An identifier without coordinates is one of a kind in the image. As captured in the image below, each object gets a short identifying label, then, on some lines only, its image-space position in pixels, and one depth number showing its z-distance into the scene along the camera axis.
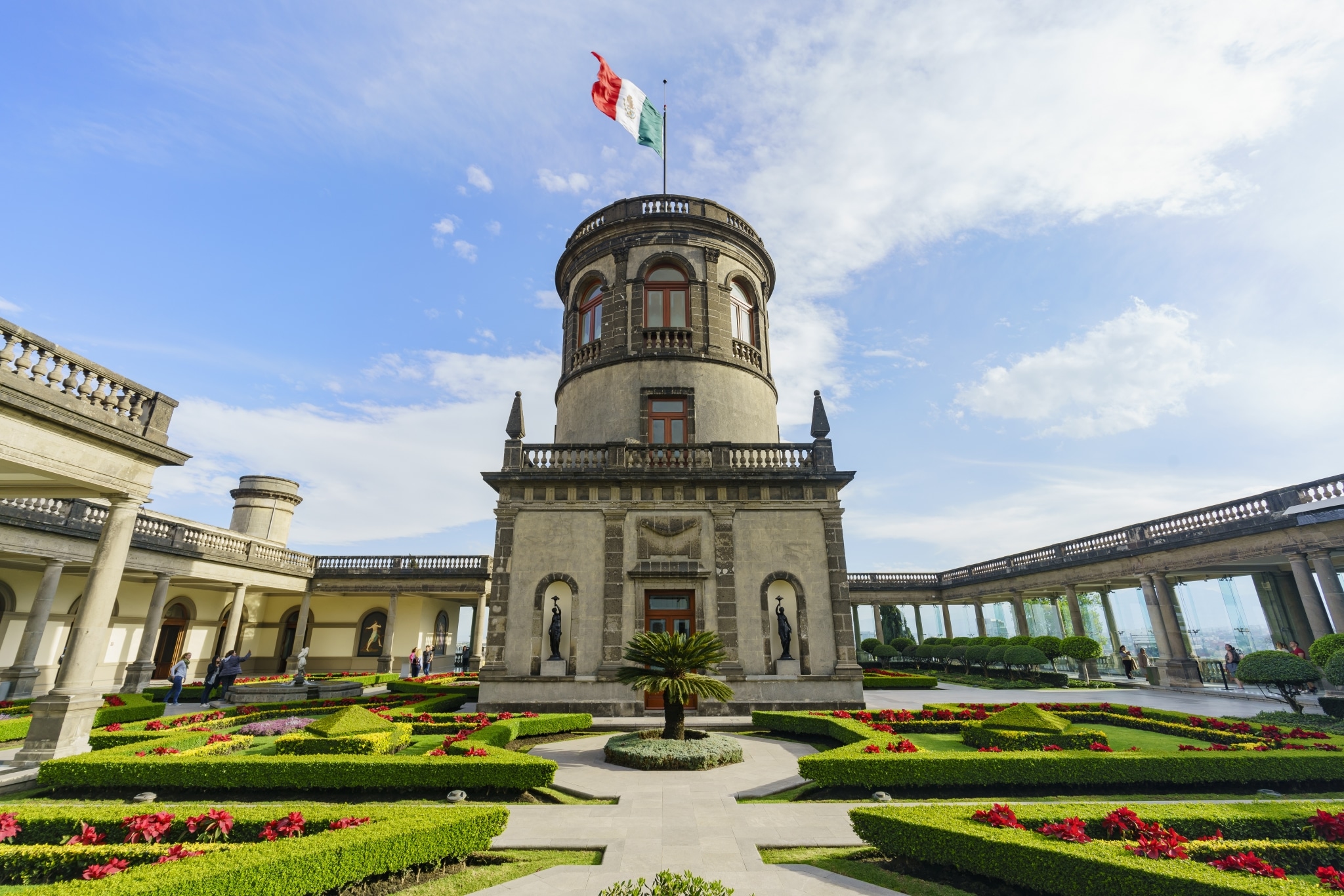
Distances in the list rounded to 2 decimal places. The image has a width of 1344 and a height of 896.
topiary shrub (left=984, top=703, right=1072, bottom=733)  12.01
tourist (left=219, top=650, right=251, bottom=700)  22.14
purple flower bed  13.73
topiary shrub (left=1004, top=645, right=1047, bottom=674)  28.25
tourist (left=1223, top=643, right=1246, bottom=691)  26.13
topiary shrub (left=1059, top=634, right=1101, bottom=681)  27.97
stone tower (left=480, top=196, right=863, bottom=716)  18.08
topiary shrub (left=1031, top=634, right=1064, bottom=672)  28.92
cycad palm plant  12.93
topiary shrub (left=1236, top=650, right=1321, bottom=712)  15.88
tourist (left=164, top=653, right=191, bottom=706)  21.19
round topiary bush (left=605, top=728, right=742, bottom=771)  11.73
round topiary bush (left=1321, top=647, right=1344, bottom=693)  15.70
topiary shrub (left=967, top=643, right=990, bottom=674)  31.06
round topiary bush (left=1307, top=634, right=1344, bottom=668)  17.70
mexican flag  22.97
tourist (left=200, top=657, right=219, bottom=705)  21.92
